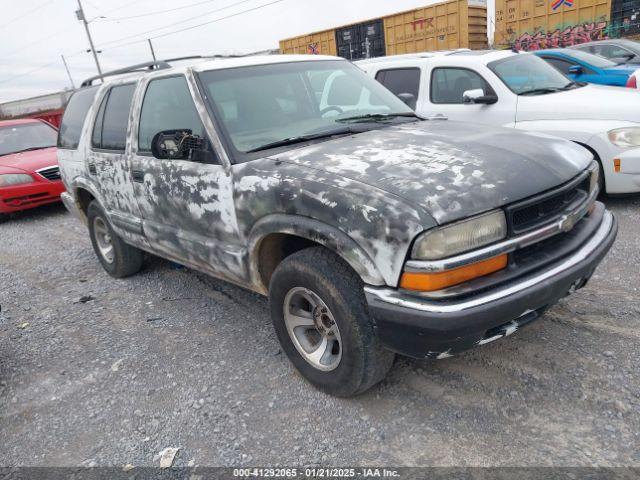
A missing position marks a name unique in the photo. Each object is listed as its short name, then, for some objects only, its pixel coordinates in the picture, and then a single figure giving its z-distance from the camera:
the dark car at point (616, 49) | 9.80
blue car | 7.91
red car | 7.83
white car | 4.98
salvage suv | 2.12
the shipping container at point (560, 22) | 14.62
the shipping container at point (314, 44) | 20.34
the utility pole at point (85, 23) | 32.39
